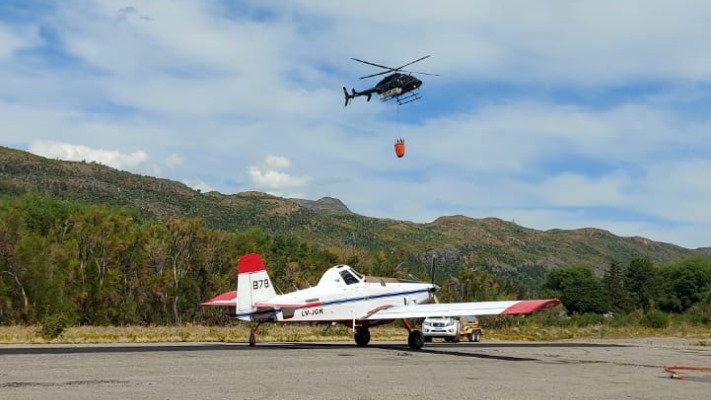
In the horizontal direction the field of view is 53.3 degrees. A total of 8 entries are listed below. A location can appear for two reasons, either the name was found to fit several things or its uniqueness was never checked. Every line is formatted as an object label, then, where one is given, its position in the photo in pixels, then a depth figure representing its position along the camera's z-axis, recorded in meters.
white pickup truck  36.44
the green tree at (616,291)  141.62
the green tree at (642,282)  143.00
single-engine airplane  25.56
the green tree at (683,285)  145.12
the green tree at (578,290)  143.38
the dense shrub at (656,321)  56.92
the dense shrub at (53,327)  28.42
